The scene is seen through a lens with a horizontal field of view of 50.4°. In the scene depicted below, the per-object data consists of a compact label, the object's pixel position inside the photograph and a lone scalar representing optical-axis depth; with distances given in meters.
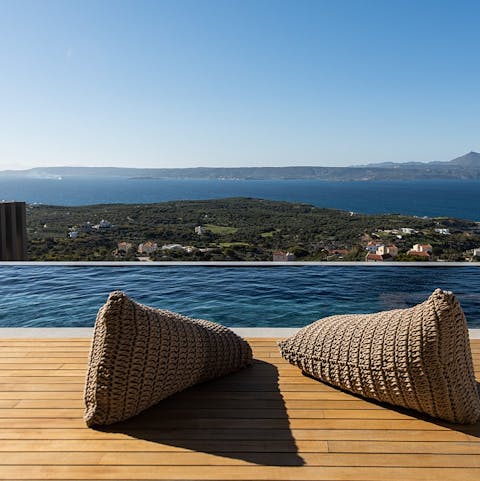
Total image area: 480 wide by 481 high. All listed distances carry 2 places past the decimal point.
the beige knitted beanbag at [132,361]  2.09
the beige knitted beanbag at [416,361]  2.10
